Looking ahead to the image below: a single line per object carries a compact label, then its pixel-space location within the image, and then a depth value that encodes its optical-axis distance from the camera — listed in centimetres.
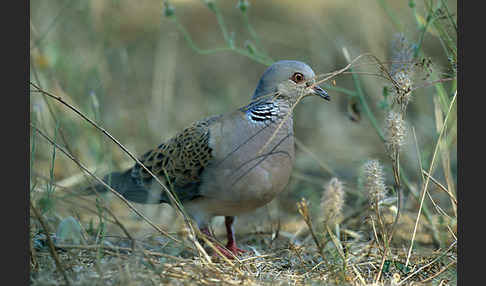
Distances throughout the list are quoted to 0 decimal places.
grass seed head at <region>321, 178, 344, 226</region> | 471
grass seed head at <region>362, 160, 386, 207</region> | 514
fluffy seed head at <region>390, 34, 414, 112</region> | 539
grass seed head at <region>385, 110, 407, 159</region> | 519
